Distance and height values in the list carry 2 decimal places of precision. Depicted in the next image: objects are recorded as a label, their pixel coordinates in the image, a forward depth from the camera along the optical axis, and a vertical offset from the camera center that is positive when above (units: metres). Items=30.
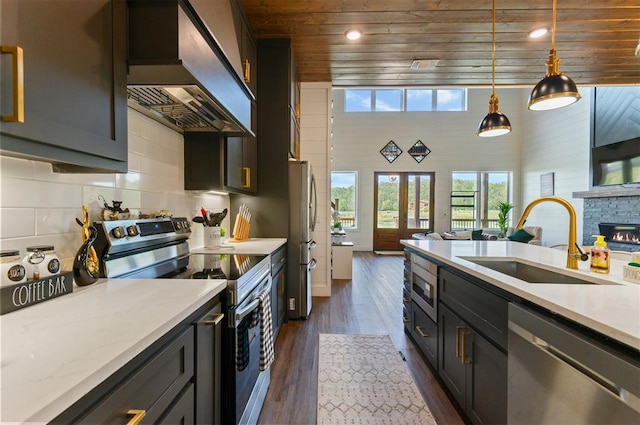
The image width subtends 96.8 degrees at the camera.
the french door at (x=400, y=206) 8.74 +0.13
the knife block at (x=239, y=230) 2.78 -0.20
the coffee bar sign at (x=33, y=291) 0.79 -0.26
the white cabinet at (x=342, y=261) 5.04 -0.91
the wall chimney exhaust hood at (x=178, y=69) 1.07 +0.59
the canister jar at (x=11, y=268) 0.80 -0.18
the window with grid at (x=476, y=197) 8.70 +0.42
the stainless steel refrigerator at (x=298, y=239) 3.06 -0.32
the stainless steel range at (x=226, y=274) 1.22 -0.33
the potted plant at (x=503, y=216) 8.00 -0.15
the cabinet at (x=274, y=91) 3.02 +1.27
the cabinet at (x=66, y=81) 0.63 +0.34
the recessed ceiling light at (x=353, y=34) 2.75 +1.72
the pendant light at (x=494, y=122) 2.45 +0.78
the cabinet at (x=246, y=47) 2.15 +1.42
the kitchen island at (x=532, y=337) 0.79 -0.47
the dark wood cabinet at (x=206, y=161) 2.09 +0.36
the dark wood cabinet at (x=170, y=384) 0.58 -0.46
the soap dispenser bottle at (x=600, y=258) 1.34 -0.22
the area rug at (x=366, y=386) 1.69 -1.22
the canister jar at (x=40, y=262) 0.89 -0.18
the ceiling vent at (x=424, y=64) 3.27 +1.73
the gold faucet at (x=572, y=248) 1.46 -0.19
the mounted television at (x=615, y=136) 4.86 +1.40
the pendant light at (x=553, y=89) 1.67 +0.73
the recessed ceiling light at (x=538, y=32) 2.69 +1.72
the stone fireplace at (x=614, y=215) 4.83 -0.07
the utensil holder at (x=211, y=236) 2.27 -0.22
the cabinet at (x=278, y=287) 2.39 -0.72
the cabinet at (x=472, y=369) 1.25 -0.82
